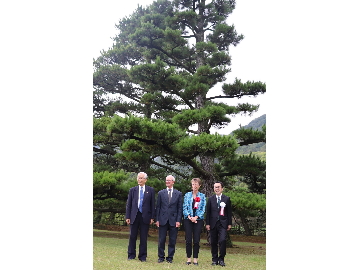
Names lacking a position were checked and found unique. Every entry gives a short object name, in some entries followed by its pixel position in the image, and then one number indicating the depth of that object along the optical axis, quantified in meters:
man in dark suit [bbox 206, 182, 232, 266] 5.05
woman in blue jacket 4.98
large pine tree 7.21
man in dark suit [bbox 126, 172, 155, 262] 5.10
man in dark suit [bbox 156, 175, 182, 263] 5.05
